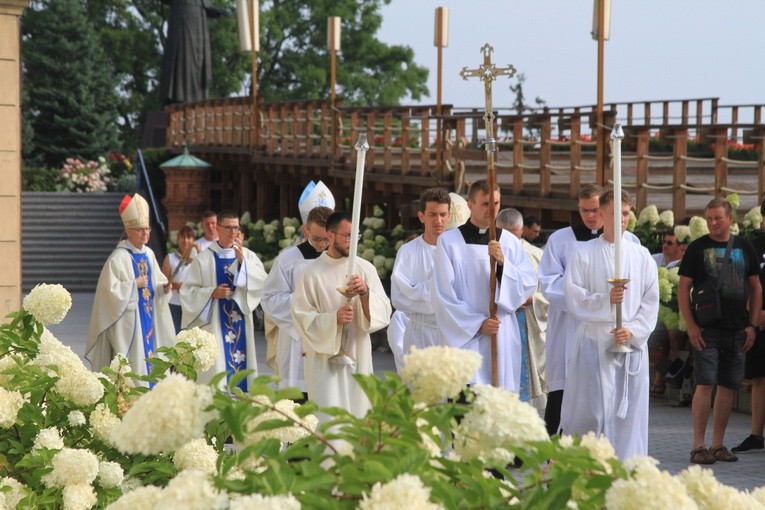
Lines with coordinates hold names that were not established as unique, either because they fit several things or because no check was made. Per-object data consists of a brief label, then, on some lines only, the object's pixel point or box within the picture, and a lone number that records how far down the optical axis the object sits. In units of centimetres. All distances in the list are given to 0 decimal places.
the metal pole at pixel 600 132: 2608
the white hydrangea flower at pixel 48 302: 797
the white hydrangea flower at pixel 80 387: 722
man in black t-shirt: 1450
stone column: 1274
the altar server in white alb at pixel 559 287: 1365
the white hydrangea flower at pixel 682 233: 1872
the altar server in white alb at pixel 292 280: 1390
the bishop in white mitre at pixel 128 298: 1720
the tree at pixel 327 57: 8531
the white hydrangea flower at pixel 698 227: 1794
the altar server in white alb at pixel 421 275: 1329
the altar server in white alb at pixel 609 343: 1242
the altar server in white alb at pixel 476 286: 1252
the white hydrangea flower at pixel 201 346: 783
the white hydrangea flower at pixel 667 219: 2075
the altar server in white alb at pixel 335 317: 1183
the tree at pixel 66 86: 7491
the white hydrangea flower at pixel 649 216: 2073
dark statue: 6557
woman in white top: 1956
